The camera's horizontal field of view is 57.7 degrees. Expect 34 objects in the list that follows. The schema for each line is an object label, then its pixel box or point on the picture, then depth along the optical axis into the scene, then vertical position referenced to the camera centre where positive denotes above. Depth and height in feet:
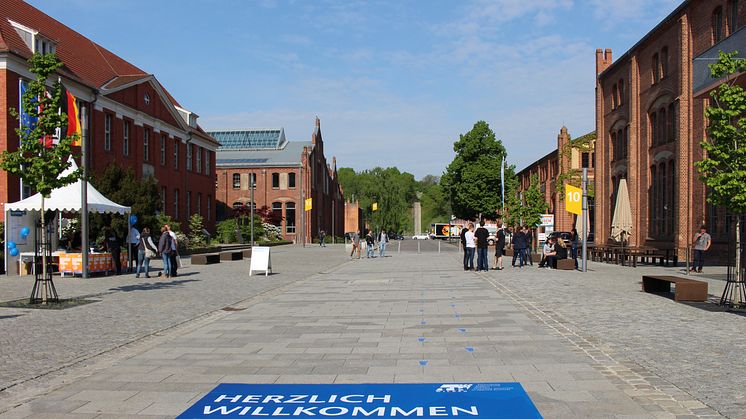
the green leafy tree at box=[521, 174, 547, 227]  135.54 +2.66
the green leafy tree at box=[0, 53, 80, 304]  45.44 +5.30
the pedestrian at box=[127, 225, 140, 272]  82.23 -2.20
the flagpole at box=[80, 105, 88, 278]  60.40 +0.58
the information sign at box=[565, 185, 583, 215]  98.99 +3.47
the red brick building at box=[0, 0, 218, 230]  94.84 +21.90
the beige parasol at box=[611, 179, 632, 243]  97.50 +0.73
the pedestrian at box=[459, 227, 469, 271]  83.15 -4.04
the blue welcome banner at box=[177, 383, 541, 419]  18.43 -5.21
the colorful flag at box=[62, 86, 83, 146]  66.54 +11.22
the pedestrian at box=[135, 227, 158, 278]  71.87 -2.80
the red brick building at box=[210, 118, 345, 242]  256.32 +17.37
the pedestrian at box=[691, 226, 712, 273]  77.15 -2.76
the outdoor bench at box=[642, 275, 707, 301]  46.37 -4.67
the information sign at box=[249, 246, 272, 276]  74.23 -4.01
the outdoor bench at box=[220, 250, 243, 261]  110.63 -5.40
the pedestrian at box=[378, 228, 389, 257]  134.87 -3.94
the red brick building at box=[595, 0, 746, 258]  97.71 +16.13
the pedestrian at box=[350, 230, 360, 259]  123.28 -3.79
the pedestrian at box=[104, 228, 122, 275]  77.00 -3.13
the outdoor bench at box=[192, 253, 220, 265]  97.86 -5.23
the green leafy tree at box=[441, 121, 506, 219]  230.07 +16.95
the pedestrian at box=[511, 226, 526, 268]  88.28 -2.45
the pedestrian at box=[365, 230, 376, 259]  126.52 -3.85
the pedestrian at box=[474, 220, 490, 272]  80.79 -2.72
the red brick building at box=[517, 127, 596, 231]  189.29 +17.26
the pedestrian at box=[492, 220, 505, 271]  82.33 -3.00
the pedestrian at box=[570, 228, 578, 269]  88.41 -3.26
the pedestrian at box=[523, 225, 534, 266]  90.04 -2.95
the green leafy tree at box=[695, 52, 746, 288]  40.14 +4.52
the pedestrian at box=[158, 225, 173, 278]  72.08 -2.99
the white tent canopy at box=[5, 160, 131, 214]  72.08 +2.27
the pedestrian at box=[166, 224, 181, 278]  73.00 -3.47
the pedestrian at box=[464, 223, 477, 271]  81.82 -2.74
